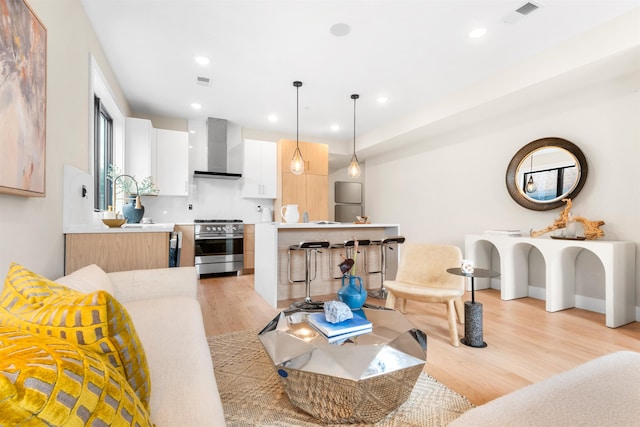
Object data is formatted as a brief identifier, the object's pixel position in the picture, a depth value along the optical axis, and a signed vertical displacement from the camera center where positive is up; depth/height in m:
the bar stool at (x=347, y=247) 3.62 -0.39
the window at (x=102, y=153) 3.20 +0.75
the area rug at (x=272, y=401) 1.42 -0.98
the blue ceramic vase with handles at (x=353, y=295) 1.77 -0.47
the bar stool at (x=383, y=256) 3.75 -0.54
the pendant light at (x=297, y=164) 3.96 +0.69
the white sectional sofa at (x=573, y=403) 0.77 -0.53
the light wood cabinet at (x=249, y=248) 5.11 -0.56
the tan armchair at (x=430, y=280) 2.35 -0.61
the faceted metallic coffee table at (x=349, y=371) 1.25 -0.66
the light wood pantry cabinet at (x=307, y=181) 5.39 +0.63
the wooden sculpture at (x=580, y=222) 3.02 -0.10
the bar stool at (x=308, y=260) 3.24 -0.53
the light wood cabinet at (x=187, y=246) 4.70 -0.48
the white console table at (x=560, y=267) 2.74 -0.57
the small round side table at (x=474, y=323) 2.26 -0.82
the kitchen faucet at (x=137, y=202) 2.63 +0.12
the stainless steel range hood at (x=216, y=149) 5.22 +1.17
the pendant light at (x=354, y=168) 4.17 +0.67
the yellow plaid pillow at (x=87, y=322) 0.64 -0.24
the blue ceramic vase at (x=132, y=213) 2.66 +0.02
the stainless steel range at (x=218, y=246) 4.80 -0.50
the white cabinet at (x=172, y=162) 4.80 +0.87
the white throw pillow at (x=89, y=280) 1.37 -0.32
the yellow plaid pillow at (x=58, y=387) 0.38 -0.24
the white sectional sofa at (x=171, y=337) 0.86 -0.55
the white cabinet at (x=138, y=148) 4.25 +0.98
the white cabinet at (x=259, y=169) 5.38 +0.84
